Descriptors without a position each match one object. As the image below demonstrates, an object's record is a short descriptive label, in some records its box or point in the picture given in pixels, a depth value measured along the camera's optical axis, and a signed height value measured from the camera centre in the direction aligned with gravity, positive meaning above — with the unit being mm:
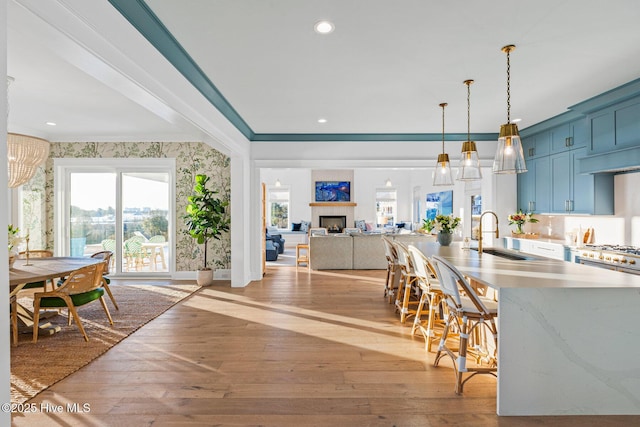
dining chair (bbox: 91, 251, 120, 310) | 3749 -561
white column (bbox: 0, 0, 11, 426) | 1212 -92
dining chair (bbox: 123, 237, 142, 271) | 6086 -679
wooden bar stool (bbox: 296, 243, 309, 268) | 7348 -1007
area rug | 2517 -1233
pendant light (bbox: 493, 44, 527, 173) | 2650 +534
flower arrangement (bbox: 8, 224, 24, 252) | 3314 -264
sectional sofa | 7098 -811
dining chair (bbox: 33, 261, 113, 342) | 3211 -781
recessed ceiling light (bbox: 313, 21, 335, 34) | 2400 +1405
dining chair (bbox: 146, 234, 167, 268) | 6109 -663
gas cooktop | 3532 -380
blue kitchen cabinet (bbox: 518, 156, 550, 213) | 5188 +480
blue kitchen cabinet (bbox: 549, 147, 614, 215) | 4281 +381
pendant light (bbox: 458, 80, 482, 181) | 3402 +549
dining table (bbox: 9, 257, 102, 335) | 3029 -557
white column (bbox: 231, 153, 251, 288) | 5527 -127
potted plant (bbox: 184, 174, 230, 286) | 5566 -27
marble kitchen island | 1982 -815
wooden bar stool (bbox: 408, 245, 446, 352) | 2961 -663
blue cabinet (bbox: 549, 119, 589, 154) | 4455 +1137
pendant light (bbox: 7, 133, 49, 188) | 3184 +596
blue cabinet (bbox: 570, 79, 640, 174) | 3510 +985
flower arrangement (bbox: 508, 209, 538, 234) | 5541 -57
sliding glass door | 6043 +7
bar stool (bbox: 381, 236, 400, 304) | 4375 -717
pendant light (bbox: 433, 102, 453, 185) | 3938 +523
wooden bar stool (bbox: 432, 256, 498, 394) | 2189 -655
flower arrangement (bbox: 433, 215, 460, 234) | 3957 -103
